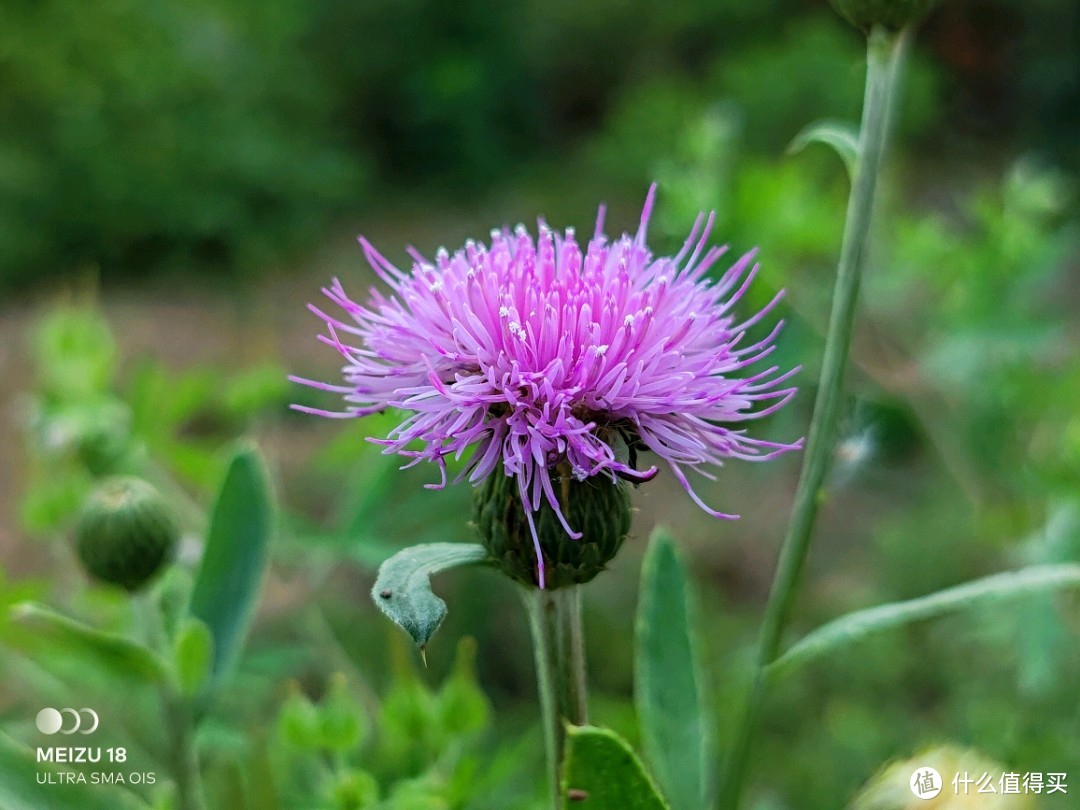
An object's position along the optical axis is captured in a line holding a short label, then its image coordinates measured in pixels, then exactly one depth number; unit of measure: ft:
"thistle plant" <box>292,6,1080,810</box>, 0.71
